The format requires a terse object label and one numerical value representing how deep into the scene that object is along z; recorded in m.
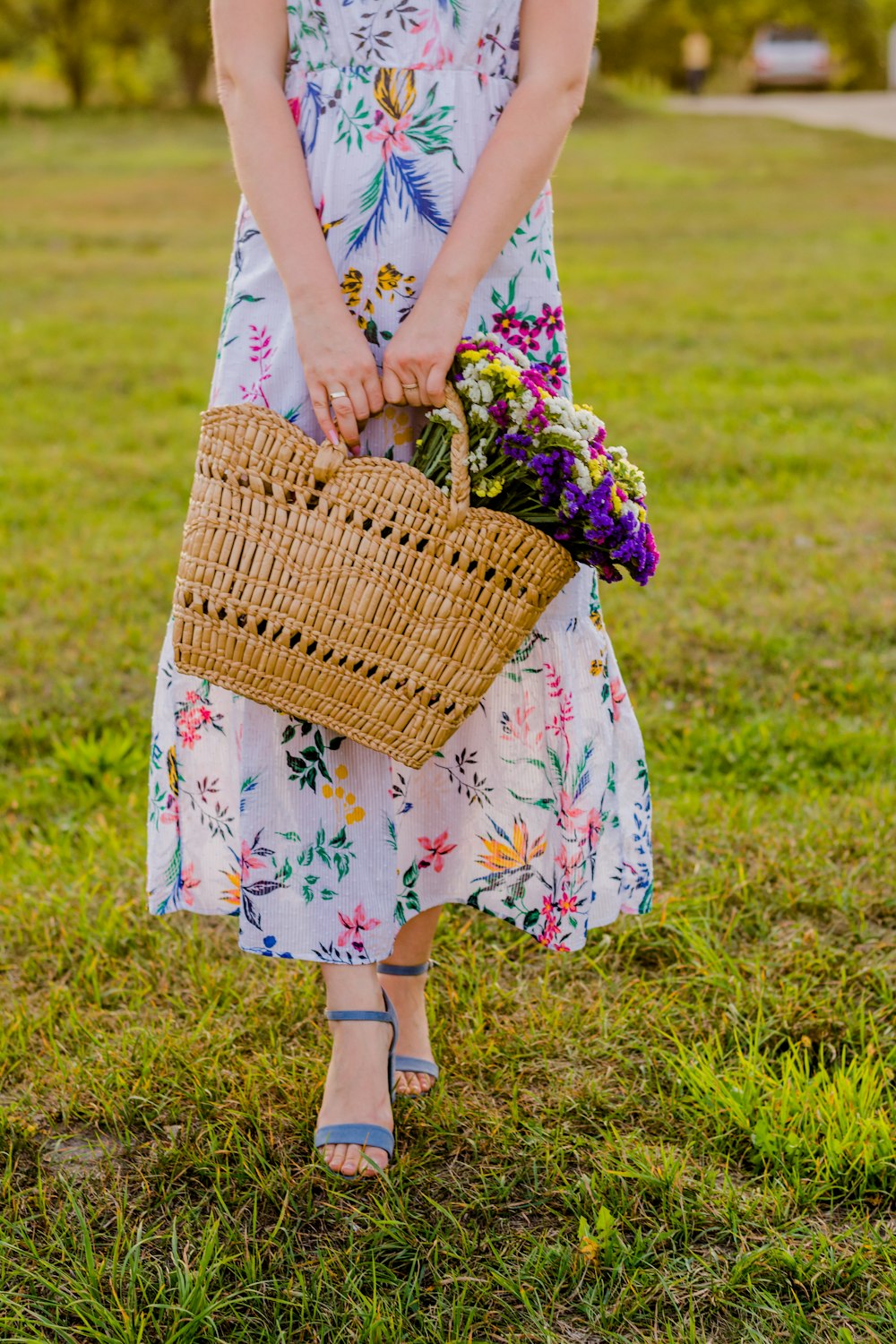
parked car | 36.72
